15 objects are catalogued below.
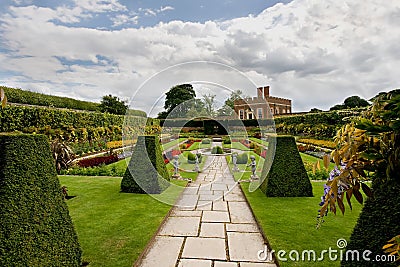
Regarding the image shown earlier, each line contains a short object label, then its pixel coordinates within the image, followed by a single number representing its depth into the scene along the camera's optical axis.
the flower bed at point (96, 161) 8.48
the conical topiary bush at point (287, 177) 4.91
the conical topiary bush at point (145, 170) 5.04
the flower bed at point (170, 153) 9.59
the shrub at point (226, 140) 16.22
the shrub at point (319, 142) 12.23
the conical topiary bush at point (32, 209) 1.76
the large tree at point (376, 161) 0.99
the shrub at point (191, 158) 9.78
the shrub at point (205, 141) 13.50
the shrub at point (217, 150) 11.68
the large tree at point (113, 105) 26.10
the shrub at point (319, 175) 6.69
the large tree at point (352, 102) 28.51
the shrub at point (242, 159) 8.48
